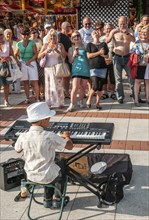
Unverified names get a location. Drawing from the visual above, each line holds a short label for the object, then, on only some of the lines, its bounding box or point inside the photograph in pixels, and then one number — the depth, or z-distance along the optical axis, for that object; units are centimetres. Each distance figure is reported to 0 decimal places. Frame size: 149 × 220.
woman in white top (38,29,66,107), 917
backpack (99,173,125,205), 483
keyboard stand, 474
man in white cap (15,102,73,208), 416
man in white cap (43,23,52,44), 1075
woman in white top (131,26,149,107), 917
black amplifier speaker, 529
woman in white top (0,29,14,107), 951
